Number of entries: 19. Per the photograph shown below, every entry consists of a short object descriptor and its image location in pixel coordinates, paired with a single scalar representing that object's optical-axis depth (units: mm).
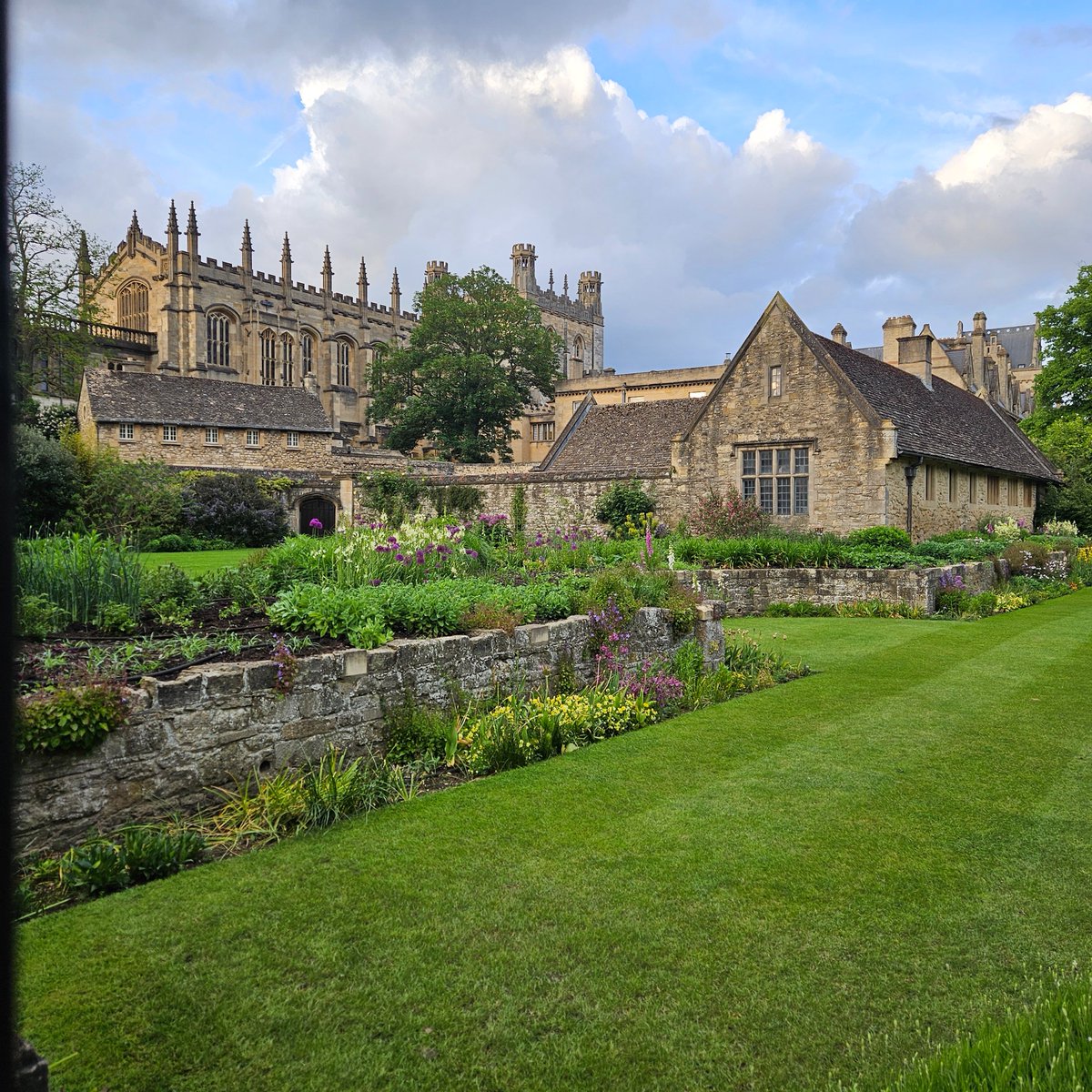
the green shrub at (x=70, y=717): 4758
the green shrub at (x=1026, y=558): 21562
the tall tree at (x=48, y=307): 36719
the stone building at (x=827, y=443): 22188
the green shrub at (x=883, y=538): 20609
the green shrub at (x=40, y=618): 6336
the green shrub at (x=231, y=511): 29328
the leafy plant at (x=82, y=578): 7098
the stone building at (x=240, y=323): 60375
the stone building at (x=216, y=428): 37219
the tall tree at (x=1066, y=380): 36188
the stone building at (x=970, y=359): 32625
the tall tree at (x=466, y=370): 49281
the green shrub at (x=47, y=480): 25031
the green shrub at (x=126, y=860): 4719
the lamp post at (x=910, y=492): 22609
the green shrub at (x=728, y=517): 23047
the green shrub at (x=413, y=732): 6969
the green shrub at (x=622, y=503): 25531
